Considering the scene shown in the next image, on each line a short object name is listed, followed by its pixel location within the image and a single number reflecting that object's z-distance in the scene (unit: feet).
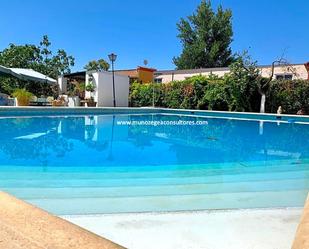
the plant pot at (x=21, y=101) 39.58
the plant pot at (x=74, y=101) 47.35
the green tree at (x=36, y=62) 54.54
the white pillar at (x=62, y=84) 55.74
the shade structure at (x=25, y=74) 37.60
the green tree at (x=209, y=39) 83.24
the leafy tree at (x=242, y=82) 42.92
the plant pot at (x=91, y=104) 48.92
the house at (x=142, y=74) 67.80
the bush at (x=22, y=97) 39.54
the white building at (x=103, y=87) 50.72
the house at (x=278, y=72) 50.05
